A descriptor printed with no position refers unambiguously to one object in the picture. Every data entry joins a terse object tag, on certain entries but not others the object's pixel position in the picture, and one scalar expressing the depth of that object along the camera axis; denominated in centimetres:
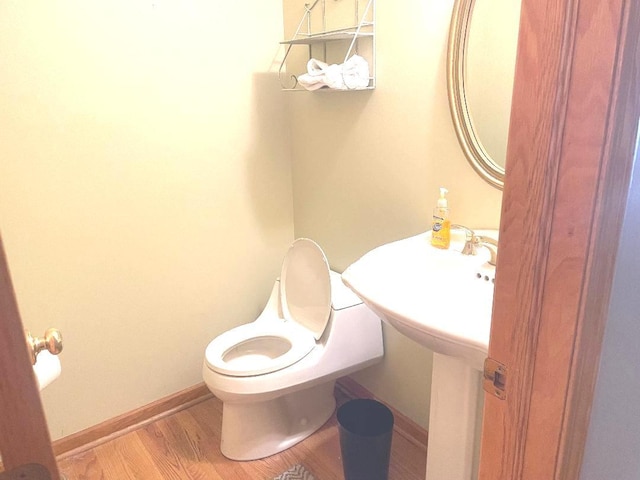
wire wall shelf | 170
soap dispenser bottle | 149
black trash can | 160
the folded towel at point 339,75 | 166
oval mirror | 138
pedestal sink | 114
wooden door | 46
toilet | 175
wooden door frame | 52
